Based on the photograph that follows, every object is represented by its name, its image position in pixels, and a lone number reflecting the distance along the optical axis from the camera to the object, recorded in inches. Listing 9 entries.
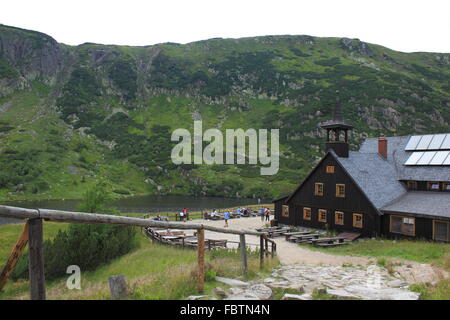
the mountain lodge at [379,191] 1163.3
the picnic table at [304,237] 1188.9
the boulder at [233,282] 323.9
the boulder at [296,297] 261.9
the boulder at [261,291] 275.9
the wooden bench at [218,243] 991.0
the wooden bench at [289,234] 1264.8
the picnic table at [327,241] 1121.8
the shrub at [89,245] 660.1
